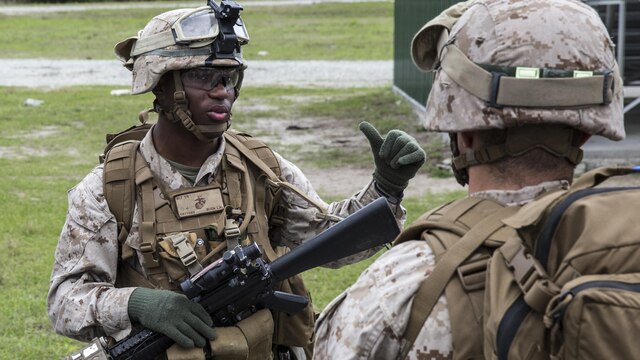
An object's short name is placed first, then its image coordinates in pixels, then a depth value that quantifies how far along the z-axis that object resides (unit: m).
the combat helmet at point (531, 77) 2.13
